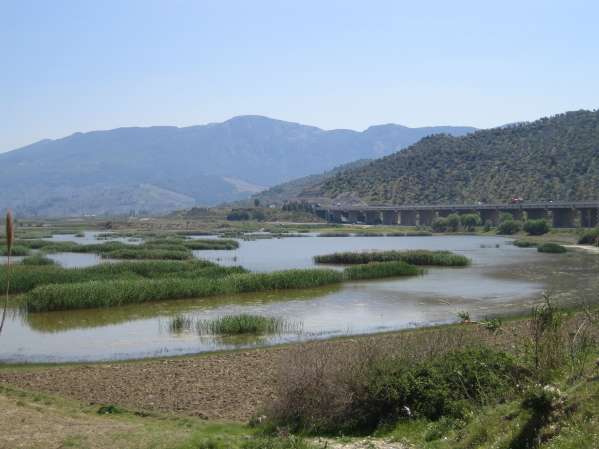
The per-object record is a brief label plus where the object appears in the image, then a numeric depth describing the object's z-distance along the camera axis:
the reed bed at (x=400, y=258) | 53.81
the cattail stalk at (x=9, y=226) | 7.87
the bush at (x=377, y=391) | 12.57
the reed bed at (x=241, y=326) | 26.75
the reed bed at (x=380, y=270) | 44.50
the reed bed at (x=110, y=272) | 36.38
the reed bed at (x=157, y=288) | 31.56
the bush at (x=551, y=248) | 68.69
